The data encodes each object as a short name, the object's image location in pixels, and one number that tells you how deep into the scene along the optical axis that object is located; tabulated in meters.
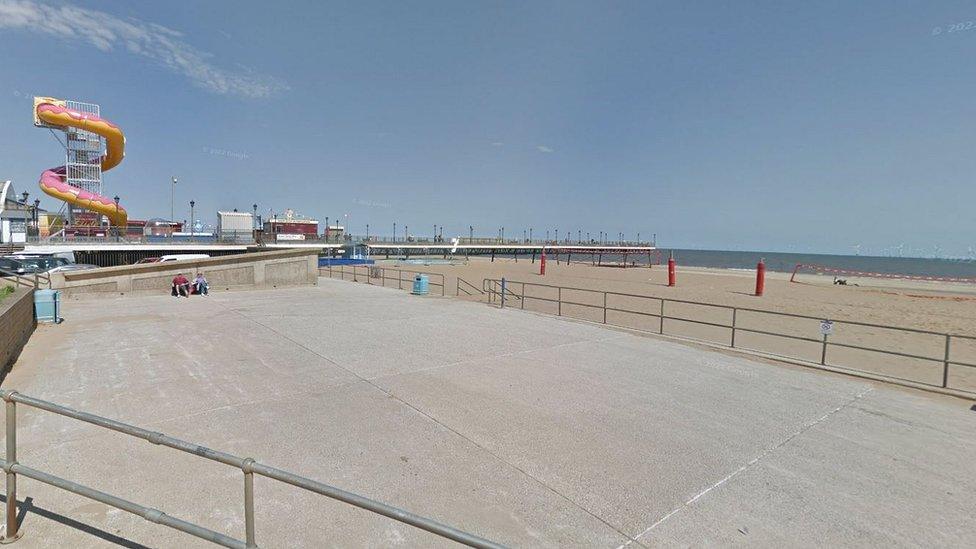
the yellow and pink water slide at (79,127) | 34.59
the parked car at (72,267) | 17.57
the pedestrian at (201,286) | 15.27
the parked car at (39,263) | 17.20
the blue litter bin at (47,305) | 9.16
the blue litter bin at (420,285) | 17.94
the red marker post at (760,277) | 22.86
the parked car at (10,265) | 16.57
